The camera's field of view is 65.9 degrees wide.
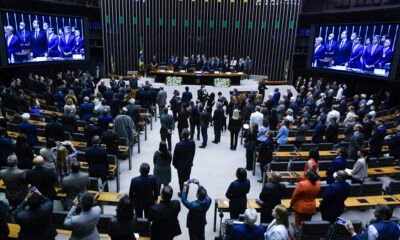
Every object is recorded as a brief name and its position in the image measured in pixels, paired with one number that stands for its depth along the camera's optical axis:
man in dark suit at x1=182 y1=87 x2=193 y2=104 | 11.43
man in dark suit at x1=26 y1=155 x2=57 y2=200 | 4.54
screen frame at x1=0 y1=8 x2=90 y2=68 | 12.01
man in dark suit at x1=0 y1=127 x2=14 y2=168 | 5.91
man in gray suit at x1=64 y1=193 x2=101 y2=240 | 3.31
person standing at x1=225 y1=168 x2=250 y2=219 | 4.55
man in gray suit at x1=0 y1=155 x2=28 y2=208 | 4.68
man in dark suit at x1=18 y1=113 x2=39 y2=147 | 6.75
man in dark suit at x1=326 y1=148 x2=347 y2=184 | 5.73
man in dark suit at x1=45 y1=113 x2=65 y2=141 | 6.77
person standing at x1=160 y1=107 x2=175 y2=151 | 7.90
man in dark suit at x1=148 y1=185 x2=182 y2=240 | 3.70
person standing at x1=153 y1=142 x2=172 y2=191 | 5.57
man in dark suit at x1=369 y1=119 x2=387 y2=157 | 7.86
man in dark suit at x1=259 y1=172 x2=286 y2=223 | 4.47
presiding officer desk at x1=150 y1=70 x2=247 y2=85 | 18.16
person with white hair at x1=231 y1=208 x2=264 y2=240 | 3.25
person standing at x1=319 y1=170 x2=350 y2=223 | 4.50
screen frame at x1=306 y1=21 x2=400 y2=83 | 12.12
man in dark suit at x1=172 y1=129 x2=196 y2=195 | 5.90
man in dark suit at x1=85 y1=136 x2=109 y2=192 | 5.53
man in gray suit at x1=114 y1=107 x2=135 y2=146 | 7.61
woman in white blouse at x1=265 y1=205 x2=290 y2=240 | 3.31
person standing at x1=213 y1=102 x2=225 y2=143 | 9.26
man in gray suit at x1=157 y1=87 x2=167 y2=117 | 11.51
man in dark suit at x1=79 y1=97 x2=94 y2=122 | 8.75
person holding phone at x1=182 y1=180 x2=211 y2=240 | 3.98
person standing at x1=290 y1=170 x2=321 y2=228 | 4.44
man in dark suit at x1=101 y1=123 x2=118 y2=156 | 6.61
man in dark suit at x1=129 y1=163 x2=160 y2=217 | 4.48
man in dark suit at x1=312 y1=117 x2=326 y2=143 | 8.20
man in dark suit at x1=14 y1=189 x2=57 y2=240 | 3.38
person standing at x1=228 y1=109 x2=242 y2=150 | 8.79
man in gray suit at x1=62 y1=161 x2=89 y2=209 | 4.49
